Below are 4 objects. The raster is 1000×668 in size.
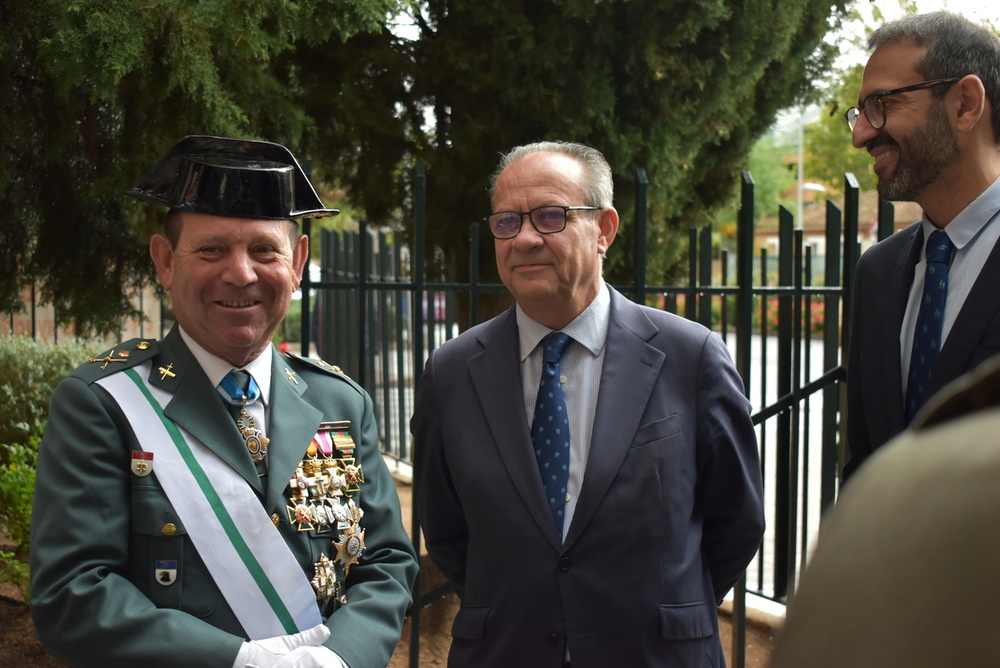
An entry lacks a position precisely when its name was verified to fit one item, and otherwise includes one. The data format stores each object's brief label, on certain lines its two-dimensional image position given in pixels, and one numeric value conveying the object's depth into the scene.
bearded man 2.20
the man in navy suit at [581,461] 2.23
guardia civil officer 1.84
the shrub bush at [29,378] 5.13
